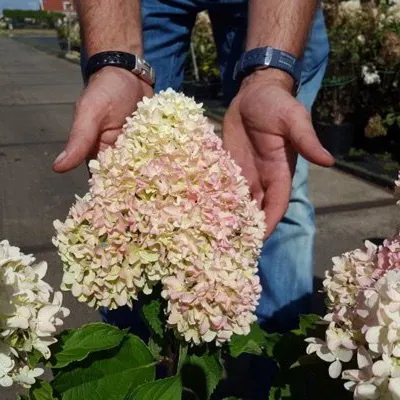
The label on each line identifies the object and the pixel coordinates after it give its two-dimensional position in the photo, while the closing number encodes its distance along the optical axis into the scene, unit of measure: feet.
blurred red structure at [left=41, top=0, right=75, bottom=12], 100.71
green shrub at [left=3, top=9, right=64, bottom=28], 148.36
